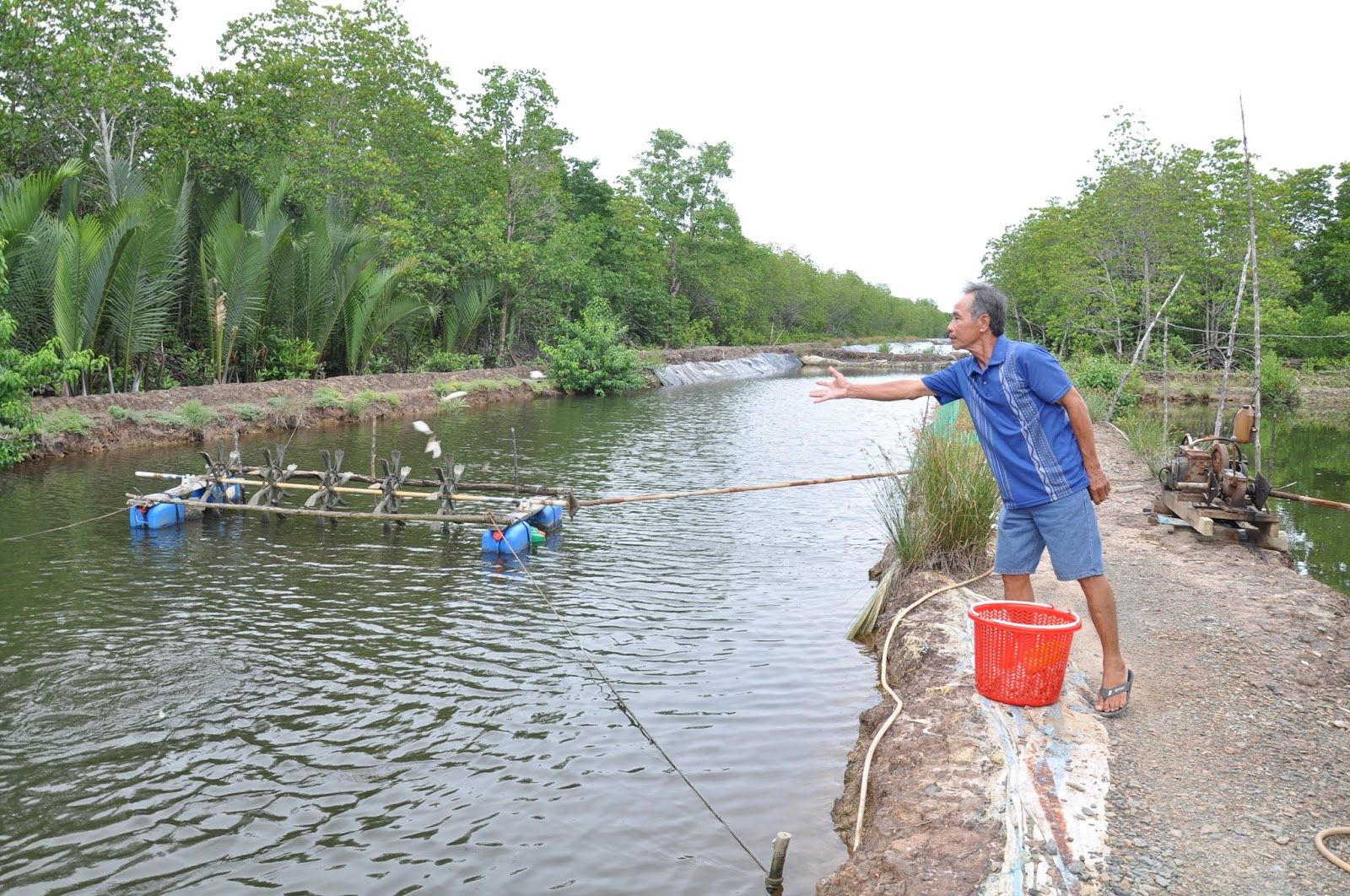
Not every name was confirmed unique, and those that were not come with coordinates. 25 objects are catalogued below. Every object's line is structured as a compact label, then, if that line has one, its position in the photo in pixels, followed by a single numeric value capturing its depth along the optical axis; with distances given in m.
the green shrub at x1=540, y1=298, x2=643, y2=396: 33.47
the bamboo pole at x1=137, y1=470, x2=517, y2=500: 10.99
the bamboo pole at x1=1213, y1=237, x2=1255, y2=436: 10.07
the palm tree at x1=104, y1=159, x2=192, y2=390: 17.86
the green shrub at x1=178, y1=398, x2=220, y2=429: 18.05
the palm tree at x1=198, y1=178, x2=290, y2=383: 19.98
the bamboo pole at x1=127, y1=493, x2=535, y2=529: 10.38
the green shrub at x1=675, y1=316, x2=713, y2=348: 54.59
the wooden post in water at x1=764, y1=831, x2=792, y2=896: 3.68
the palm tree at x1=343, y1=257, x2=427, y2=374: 24.92
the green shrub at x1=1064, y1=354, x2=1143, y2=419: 23.67
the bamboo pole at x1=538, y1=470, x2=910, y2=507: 8.22
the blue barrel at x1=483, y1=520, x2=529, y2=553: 10.37
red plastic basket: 4.50
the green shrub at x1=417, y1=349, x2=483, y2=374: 30.61
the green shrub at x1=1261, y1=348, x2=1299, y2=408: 30.27
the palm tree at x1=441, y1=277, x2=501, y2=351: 32.09
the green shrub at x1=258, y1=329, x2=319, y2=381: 23.41
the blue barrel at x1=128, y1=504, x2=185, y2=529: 11.16
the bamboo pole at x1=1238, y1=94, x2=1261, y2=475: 8.60
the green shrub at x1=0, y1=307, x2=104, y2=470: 11.54
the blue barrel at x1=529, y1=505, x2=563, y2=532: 11.41
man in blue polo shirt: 4.60
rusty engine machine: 8.45
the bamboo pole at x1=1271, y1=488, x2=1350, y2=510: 7.66
